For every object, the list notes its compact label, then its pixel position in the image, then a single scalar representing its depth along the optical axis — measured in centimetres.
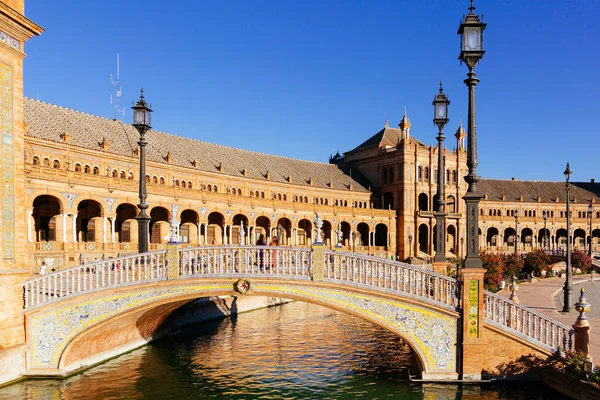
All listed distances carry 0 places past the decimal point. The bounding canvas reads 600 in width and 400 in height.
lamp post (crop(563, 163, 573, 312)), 2173
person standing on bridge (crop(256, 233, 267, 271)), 1547
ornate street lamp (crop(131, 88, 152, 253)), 1711
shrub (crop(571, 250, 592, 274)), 4669
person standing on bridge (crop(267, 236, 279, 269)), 1562
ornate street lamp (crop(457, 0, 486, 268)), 1370
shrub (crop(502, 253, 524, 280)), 3681
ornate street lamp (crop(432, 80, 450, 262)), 1830
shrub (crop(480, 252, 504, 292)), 2706
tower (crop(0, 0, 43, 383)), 1439
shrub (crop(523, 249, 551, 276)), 4262
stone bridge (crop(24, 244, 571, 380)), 1400
